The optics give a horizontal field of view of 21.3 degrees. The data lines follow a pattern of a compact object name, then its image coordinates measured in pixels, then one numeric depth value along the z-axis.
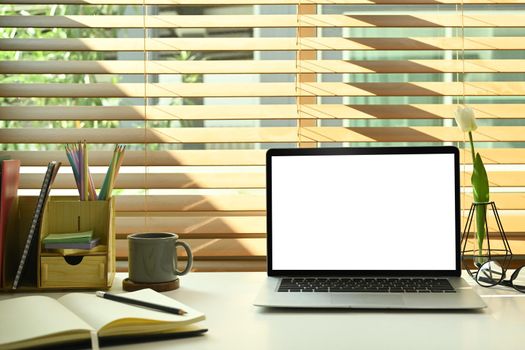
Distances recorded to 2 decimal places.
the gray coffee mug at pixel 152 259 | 2.09
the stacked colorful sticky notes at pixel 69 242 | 2.09
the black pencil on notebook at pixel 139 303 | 1.89
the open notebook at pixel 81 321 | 1.79
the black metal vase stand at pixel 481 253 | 2.15
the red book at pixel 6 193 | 2.09
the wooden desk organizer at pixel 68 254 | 2.09
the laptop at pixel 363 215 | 2.10
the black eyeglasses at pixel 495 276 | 2.10
